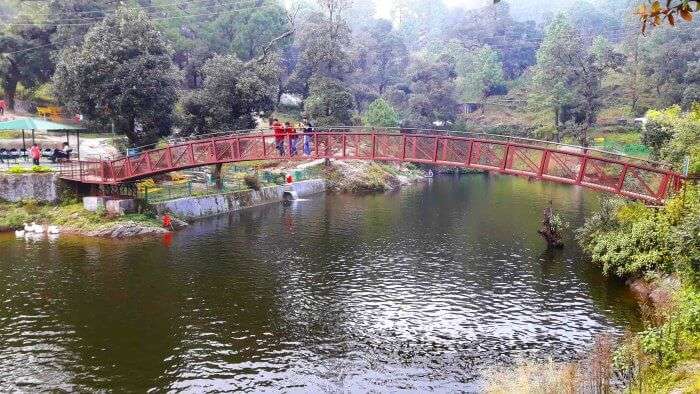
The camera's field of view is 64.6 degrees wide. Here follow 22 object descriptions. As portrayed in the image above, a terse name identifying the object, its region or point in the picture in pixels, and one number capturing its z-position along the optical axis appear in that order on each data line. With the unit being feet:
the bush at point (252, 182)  175.52
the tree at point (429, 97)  299.79
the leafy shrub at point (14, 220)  121.70
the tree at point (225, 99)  163.94
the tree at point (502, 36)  398.21
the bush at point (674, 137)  85.76
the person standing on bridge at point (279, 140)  111.27
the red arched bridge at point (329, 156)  83.05
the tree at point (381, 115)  255.70
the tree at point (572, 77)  266.16
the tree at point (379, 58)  349.61
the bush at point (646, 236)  66.13
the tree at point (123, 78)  144.56
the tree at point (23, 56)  198.35
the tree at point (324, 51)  242.17
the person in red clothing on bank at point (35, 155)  135.74
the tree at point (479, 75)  346.74
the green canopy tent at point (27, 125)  128.16
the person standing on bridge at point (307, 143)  111.35
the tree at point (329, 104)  224.33
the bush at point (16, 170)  128.98
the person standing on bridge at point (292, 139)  111.34
